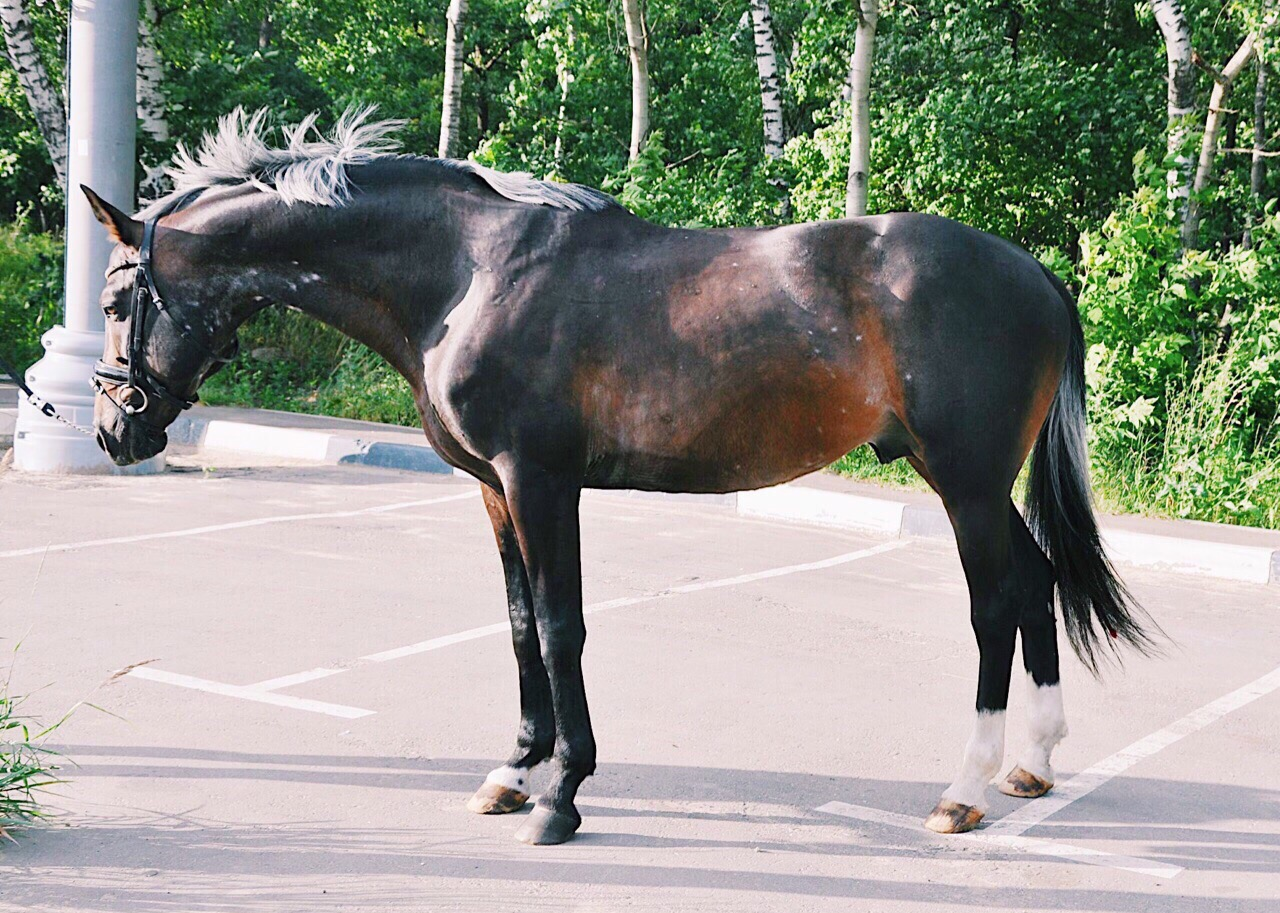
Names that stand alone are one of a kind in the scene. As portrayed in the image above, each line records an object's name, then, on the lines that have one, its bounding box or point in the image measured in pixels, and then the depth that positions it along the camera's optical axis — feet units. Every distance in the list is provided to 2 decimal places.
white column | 31.22
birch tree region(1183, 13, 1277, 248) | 33.88
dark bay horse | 12.52
